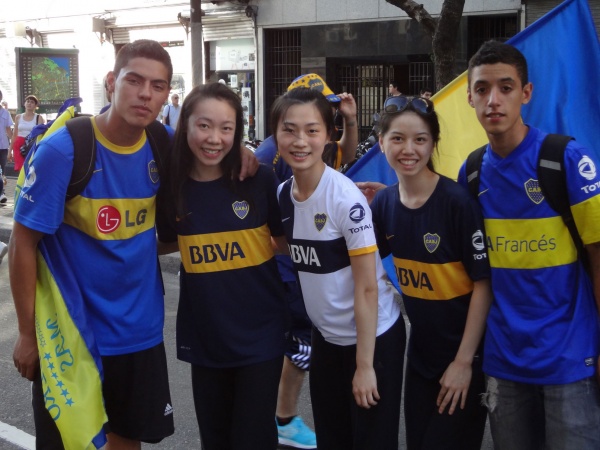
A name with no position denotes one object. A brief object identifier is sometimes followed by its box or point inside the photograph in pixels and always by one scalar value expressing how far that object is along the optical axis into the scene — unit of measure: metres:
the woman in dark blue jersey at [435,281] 2.64
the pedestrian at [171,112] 16.77
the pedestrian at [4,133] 13.23
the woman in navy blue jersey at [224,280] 2.89
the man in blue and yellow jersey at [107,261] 2.70
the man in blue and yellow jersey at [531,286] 2.45
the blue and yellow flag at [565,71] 3.18
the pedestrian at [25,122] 13.46
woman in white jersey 2.70
